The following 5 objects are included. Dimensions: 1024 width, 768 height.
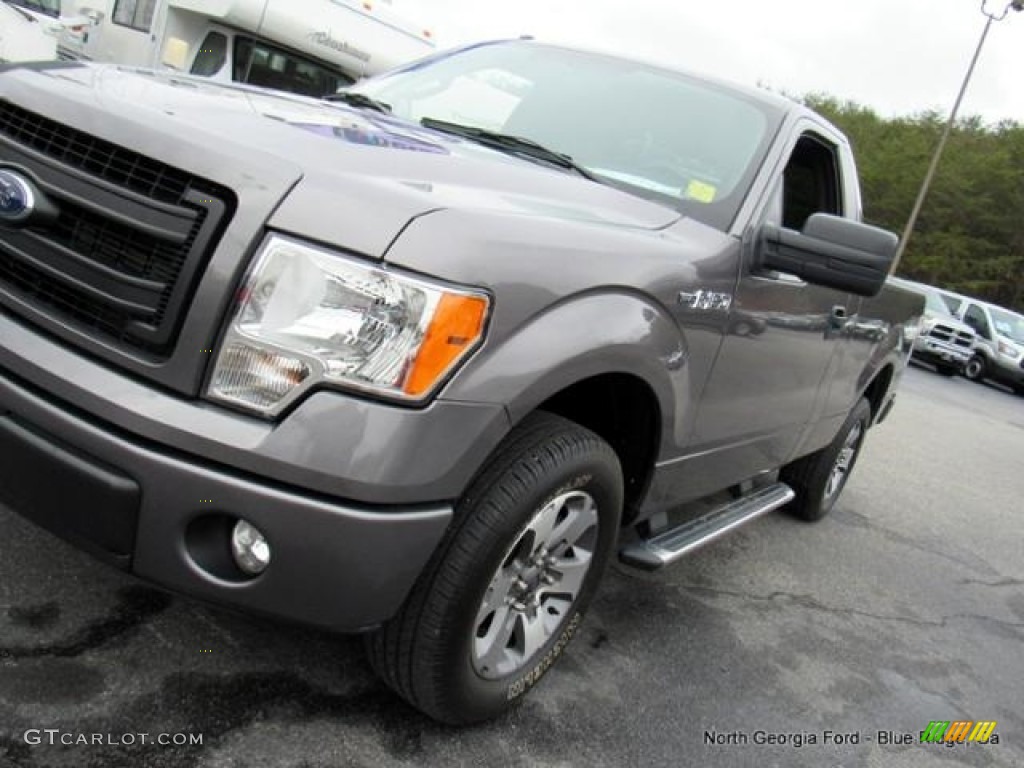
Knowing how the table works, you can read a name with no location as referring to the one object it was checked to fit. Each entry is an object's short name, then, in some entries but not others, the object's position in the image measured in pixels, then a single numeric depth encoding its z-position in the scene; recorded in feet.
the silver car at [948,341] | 60.70
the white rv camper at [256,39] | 32.48
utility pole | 81.05
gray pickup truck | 5.74
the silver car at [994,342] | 59.98
